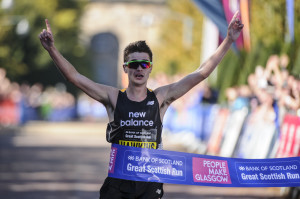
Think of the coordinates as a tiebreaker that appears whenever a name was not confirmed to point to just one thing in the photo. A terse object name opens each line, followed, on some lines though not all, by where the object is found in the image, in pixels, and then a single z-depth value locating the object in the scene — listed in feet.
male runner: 33.20
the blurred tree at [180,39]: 265.55
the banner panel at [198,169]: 33.73
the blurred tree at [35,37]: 269.13
